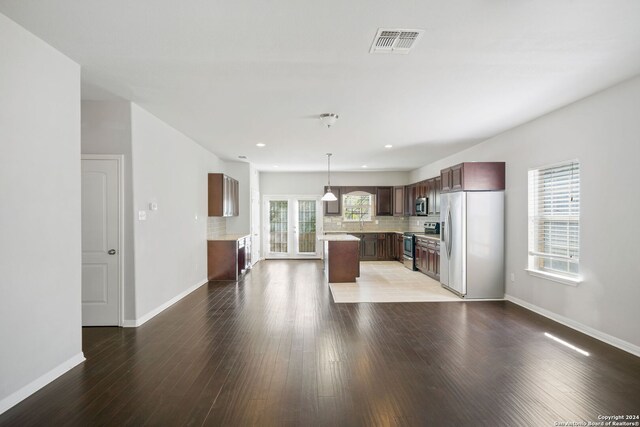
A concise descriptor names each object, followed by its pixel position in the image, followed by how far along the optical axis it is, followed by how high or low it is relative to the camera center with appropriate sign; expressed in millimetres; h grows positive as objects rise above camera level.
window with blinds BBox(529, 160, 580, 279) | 4293 -139
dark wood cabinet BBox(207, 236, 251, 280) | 7188 -1016
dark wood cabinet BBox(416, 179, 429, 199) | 8948 +581
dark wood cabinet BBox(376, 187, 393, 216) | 10641 +353
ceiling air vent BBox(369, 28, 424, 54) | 2578 +1342
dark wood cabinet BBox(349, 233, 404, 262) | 10312 -1088
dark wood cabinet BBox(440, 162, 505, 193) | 5586 +557
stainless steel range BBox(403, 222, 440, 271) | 8508 -847
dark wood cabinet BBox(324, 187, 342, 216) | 10578 +142
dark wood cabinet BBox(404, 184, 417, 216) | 9852 +330
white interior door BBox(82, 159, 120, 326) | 4152 -236
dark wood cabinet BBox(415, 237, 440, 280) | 7182 -1050
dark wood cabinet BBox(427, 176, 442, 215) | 8180 +389
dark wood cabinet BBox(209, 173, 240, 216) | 7293 +366
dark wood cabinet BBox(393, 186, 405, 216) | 10554 +287
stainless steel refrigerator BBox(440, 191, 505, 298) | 5609 -564
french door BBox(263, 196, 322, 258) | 10656 -482
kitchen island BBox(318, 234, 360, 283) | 7008 -1022
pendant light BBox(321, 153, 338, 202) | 7877 +344
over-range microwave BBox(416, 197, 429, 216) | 8969 +135
